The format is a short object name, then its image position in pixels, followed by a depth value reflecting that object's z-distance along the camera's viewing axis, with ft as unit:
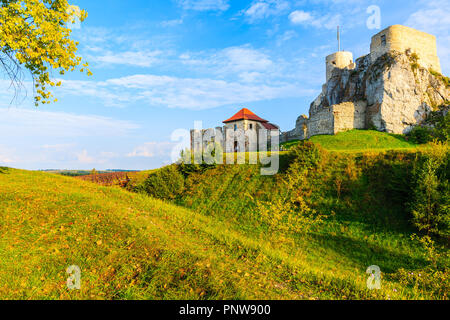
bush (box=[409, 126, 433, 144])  112.19
